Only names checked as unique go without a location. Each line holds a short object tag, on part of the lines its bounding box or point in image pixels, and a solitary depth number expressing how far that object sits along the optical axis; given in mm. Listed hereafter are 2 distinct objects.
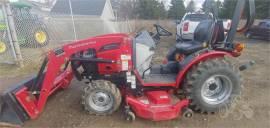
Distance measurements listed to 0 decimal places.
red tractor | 2442
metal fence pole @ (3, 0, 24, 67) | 4611
